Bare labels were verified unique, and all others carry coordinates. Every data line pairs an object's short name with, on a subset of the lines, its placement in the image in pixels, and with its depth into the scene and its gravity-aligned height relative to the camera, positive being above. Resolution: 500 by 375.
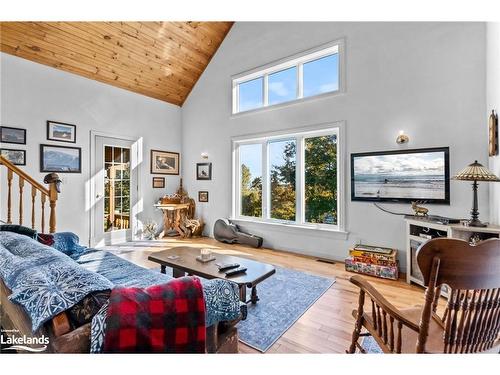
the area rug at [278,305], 1.87 -1.11
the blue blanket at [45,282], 0.90 -0.40
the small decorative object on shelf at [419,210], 2.86 -0.27
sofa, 0.87 -0.47
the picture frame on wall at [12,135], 3.50 +0.75
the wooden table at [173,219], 5.29 -0.70
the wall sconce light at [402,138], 3.12 +0.61
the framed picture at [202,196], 5.40 -0.21
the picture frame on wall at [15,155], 3.52 +0.45
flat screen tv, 2.94 +0.14
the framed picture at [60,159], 3.86 +0.45
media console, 2.30 -0.48
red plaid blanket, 0.82 -0.46
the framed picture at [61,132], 3.92 +0.90
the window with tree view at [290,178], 3.88 +0.15
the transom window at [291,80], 3.85 +1.87
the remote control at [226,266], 2.19 -0.72
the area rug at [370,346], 1.69 -1.11
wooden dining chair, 0.97 -0.49
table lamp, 2.15 +0.10
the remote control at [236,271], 2.10 -0.73
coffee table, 2.05 -0.74
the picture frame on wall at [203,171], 5.33 +0.34
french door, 4.50 -0.05
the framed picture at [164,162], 5.31 +0.55
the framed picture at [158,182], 5.35 +0.10
